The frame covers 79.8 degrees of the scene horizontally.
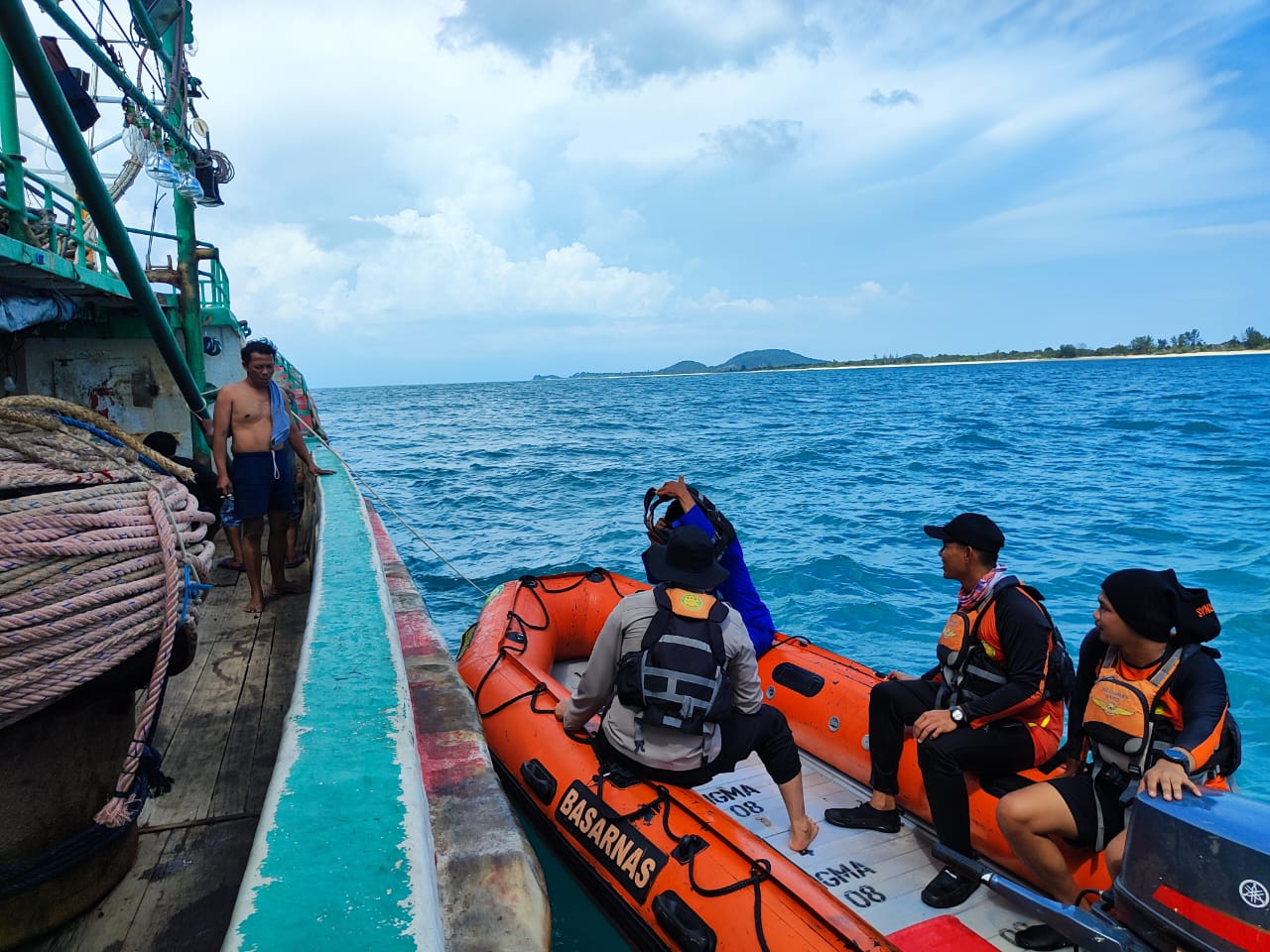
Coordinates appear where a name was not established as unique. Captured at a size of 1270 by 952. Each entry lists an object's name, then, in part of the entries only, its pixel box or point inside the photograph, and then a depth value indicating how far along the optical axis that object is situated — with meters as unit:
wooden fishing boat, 1.34
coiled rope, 1.37
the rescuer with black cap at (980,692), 3.07
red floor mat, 2.66
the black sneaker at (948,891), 2.94
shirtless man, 4.15
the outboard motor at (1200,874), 2.07
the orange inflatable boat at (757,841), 2.68
